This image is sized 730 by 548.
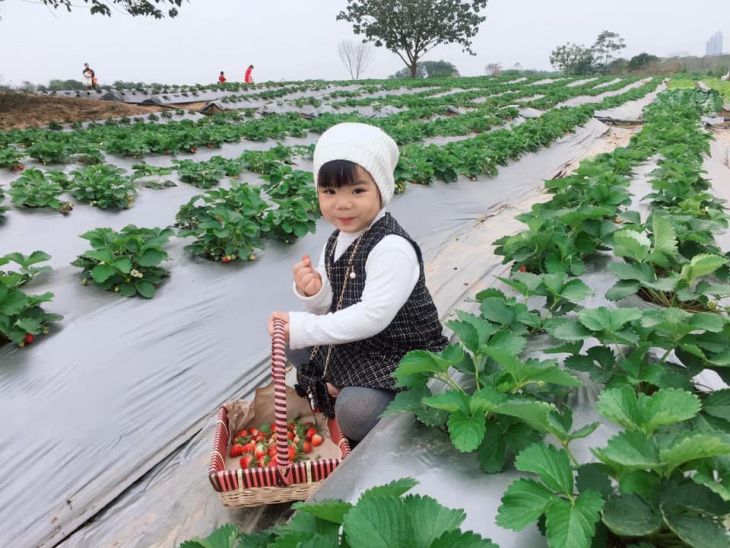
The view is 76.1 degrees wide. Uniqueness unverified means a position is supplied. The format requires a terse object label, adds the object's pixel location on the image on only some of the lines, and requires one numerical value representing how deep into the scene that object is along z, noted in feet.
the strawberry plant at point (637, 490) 2.38
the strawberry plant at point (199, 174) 15.57
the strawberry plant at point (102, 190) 12.61
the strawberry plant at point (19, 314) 7.32
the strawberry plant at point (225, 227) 10.59
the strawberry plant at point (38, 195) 11.76
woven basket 4.82
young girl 5.21
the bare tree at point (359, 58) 186.87
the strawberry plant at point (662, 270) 5.38
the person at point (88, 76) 69.77
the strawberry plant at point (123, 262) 8.91
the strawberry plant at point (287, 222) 11.57
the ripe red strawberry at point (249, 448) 5.81
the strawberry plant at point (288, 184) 14.73
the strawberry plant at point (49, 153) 18.03
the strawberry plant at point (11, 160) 16.49
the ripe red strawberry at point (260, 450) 5.67
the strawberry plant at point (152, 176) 14.67
